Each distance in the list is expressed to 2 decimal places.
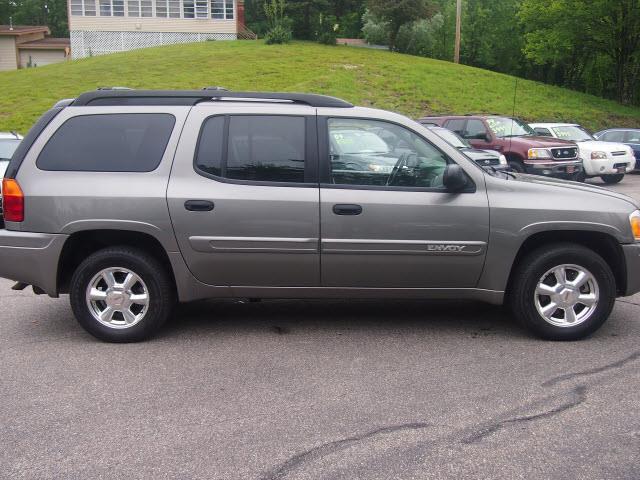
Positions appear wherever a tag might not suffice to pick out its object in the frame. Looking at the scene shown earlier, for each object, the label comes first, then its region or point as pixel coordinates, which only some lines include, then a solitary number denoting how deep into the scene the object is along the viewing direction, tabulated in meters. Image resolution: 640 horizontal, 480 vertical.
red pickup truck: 14.28
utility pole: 40.19
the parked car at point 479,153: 13.32
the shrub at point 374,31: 53.35
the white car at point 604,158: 16.19
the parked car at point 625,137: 19.09
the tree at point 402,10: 45.53
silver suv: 4.90
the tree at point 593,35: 35.69
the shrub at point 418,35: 53.41
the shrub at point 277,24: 43.19
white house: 47.09
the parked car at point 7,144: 11.94
